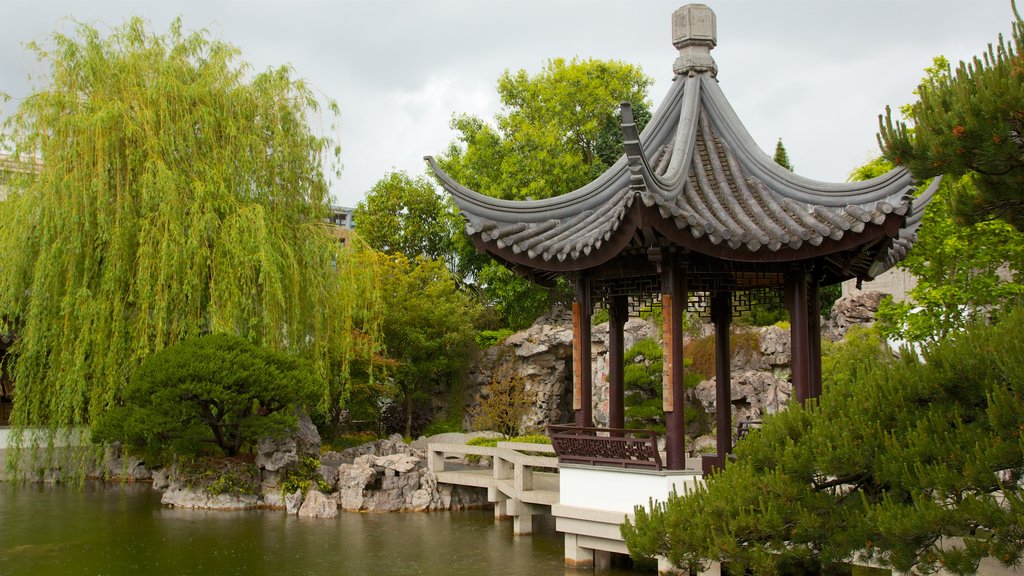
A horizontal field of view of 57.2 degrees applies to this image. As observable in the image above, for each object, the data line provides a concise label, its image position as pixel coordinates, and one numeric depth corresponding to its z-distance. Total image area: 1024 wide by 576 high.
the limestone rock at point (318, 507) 10.45
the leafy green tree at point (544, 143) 19.16
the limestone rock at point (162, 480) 12.10
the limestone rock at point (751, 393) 13.61
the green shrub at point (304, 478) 11.05
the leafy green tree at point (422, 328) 16.72
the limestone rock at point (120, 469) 13.39
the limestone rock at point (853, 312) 16.36
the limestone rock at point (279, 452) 11.33
